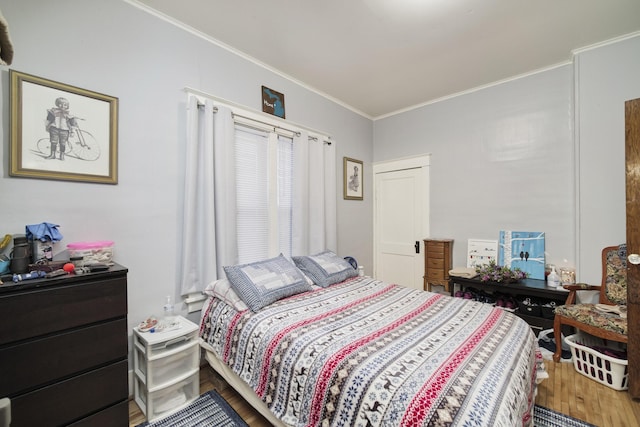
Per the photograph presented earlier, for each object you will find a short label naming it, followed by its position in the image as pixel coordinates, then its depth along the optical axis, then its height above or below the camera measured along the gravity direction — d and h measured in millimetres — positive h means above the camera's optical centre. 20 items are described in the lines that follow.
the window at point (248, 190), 2195 +236
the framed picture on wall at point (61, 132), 1524 +515
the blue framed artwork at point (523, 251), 2920 -421
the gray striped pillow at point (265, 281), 1969 -546
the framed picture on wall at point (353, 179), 3754 +518
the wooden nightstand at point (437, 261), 3385 -614
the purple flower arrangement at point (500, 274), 2848 -658
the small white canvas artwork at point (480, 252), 3199 -461
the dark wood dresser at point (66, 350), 1222 -694
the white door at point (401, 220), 3775 -94
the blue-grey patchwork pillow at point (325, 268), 2576 -555
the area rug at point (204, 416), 1674 -1332
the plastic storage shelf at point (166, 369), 1691 -1070
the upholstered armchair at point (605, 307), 2082 -805
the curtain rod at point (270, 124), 2332 +936
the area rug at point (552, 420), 1650 -1315
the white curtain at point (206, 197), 2148 +143
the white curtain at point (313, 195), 3018 +222
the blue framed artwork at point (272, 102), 2754 +1194
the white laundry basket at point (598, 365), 1957 -1175
